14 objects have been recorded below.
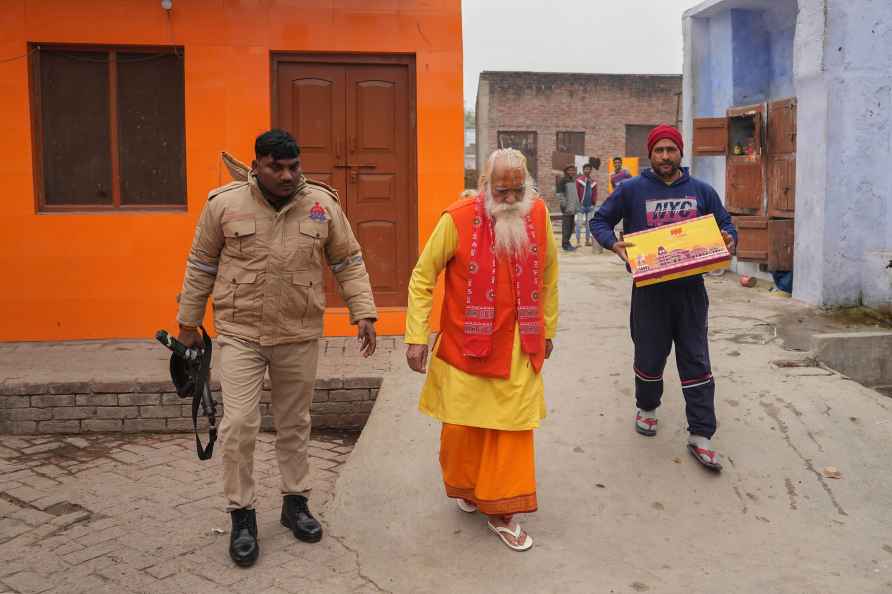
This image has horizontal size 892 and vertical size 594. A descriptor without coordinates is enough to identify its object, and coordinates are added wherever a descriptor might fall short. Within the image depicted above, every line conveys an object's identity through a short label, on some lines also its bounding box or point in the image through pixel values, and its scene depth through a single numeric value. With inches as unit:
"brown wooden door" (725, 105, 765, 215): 426.9
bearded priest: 164.9
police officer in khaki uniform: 159.6
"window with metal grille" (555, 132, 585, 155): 1171.9
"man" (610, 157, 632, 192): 728.3
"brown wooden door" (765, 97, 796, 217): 394.6
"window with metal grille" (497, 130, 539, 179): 1168.8
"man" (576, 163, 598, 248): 770.2
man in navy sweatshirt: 196.1
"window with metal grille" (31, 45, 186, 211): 312.7
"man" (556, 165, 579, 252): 732.0
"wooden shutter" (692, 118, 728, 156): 444.1
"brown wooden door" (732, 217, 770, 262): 404.2
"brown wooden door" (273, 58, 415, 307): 315.6
